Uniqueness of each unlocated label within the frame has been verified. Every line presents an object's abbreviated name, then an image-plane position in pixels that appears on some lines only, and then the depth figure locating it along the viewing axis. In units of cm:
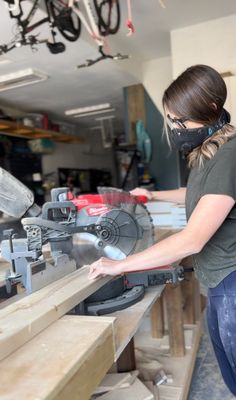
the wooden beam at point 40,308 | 78
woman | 101
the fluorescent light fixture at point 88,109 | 599
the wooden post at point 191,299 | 253
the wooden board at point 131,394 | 148
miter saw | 112
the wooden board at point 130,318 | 100
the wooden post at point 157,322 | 243
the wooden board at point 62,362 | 62
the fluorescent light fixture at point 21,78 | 390
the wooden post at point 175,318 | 212
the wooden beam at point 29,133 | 528
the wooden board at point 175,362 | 174
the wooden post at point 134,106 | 514
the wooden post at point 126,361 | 170
